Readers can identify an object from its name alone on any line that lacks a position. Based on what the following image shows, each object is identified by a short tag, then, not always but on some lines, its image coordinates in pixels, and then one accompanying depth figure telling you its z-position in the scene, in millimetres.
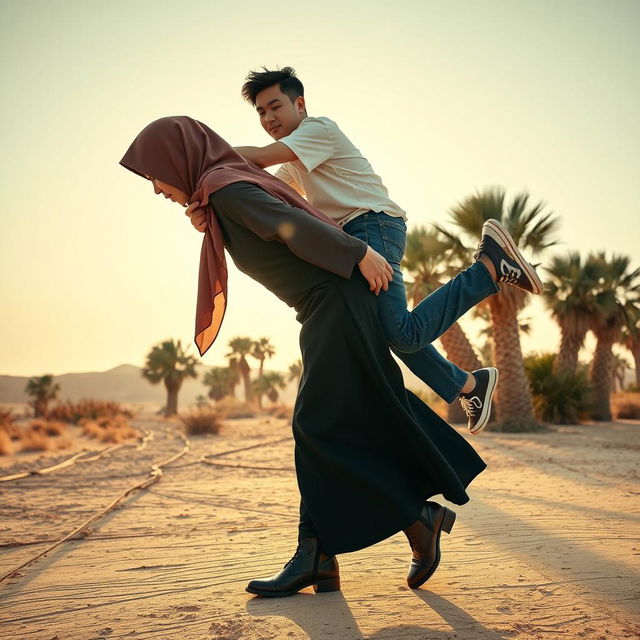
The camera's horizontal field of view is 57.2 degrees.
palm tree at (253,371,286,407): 56281
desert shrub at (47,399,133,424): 25141
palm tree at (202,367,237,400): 54781
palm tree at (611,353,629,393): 55172
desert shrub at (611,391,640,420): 24562
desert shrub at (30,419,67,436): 17781
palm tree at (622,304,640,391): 23359
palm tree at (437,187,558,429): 16391
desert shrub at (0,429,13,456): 11711
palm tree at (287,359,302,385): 66519
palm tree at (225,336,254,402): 54156
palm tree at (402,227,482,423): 17781
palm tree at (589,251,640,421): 22453
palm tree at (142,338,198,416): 45250
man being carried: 2641
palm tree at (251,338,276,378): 55875
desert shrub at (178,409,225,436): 17609
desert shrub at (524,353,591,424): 18656
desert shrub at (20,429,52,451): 12688
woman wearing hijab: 2389
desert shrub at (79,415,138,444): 15474
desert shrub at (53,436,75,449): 13211
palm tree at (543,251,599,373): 22750
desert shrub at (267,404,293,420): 31938
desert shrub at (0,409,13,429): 16708
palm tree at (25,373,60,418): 41531
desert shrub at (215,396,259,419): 35188
